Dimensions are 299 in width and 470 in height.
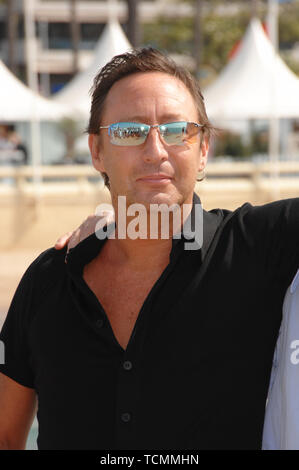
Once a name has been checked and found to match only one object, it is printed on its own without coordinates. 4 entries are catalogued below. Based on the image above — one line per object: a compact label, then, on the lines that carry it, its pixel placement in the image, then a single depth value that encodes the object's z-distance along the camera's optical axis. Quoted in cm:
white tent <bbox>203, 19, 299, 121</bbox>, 1462
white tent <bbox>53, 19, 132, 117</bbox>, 1591
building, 4959
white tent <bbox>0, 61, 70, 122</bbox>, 1322
